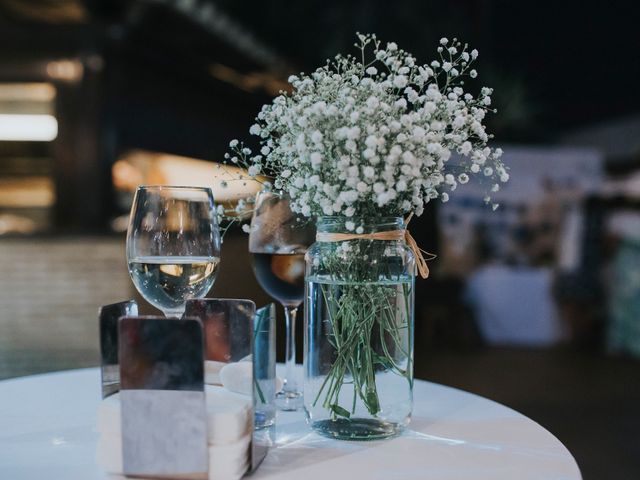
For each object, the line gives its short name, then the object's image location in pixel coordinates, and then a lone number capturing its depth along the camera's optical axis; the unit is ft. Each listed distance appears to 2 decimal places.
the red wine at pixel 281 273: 4.31
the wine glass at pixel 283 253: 4.22
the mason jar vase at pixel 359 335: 3.49
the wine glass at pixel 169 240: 3.54
